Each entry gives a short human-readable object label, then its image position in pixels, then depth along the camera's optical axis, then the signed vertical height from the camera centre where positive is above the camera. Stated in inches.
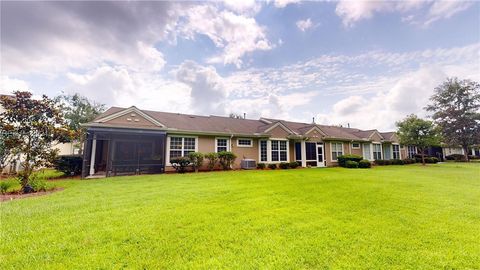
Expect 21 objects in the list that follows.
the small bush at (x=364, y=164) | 835.4 -33.6
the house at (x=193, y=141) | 574.2 +52.2
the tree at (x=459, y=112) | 1346.9 +298.0
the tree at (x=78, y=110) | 962.7 +222.3
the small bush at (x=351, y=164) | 812.0 -32.6
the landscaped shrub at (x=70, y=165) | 546.9 -23.8
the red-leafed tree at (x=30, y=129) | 354.9 +47.6
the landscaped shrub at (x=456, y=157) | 1445.5 -10.7
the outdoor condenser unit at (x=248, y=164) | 701.3 -27.7
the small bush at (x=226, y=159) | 663.8 -10.3
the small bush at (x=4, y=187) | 342.6 -50.8
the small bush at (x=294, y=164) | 775.5 -31.3
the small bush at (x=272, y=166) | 753.0 -37.4
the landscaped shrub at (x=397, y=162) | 1026.7 -31.5
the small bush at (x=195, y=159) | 610.5 -9.4
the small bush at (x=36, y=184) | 356.8 -47.9
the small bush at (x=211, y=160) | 644.7 -13.2
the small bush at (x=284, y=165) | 760.2 -34.2
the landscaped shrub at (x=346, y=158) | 876.0 -10.1
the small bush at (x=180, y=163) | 590.5 -20.6
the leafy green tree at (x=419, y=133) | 965.2 +106.0
